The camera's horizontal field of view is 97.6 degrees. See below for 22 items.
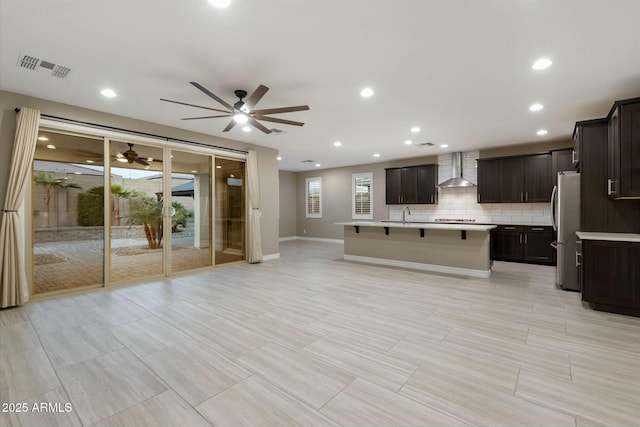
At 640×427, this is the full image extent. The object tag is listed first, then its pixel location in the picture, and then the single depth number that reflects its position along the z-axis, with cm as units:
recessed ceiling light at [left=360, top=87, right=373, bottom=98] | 370
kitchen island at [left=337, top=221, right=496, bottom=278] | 509
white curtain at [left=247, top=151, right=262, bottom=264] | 639
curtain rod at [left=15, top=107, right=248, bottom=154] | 405
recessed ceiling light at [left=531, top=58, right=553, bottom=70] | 296
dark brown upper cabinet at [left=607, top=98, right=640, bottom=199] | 335
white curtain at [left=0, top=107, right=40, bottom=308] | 354
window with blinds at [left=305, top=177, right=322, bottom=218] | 1088
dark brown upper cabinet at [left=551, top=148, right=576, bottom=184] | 579
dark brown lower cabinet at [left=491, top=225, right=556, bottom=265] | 598
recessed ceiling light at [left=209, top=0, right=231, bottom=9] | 213
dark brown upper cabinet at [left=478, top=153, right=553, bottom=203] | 622
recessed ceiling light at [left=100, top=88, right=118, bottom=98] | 370
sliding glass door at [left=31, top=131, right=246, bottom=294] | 413
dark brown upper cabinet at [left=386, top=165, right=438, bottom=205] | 795
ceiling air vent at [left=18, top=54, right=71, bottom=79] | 295
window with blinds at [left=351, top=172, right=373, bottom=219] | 954
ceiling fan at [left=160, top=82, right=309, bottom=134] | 326
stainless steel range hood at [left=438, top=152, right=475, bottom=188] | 732
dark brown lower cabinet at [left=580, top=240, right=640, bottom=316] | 315
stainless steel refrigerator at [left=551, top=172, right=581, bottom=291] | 419
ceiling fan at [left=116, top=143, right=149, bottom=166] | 474
